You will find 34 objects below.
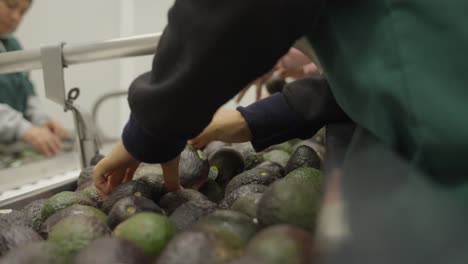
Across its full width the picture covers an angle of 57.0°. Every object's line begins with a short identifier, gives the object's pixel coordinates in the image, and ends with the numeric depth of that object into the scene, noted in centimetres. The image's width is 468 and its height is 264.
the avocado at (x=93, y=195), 82
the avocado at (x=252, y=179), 84
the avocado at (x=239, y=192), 73
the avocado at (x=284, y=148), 117
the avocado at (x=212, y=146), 114
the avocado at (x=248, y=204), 64
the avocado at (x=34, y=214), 75
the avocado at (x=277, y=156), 106
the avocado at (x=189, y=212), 63
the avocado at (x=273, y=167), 93
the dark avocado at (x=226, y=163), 100
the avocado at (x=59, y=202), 76
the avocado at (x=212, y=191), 87
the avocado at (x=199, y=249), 46
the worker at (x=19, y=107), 192
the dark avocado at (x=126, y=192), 75
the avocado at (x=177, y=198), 74
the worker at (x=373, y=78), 36
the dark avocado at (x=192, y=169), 88
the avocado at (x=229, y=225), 54
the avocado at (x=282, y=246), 45
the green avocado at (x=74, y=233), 55
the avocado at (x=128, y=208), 64
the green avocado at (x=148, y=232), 54
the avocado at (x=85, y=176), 97
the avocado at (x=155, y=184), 82
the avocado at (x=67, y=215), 67
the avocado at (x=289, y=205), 55
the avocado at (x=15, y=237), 59
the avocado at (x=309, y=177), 65
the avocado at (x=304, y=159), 87
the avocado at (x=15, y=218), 72
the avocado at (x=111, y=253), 46
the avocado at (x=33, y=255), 48
